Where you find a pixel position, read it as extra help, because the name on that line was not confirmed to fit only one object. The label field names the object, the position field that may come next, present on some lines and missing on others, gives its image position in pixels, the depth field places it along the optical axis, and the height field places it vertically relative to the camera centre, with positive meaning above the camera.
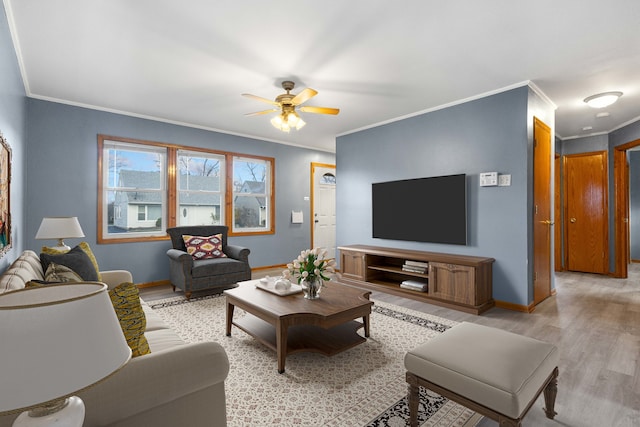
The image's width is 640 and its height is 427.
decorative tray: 2.72 -0.65
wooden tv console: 3.49 -0.75
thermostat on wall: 3.66 +0.43
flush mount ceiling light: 3.62 +1.35
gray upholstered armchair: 3.95 -0.66
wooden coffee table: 2.26 -0.75
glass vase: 2.63 -0.59
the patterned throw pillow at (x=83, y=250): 2.52 -0.28
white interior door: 6.74 +0.20
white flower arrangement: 2.57 -0.41
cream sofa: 1.02 -0.62
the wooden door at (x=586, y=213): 5.44 +0.04
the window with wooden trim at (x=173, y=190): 4.46 +0.43
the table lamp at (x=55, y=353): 0.59 -0.28
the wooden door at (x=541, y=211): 3.61 +0.05
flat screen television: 4.00 +0.09
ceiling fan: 3.30 +1.13
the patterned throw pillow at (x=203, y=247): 4.37 -0.42
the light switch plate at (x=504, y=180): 3.57 +0.40
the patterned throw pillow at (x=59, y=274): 1.80 -0.34
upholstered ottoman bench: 1.32 -0.71
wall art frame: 2.28 +0.16
